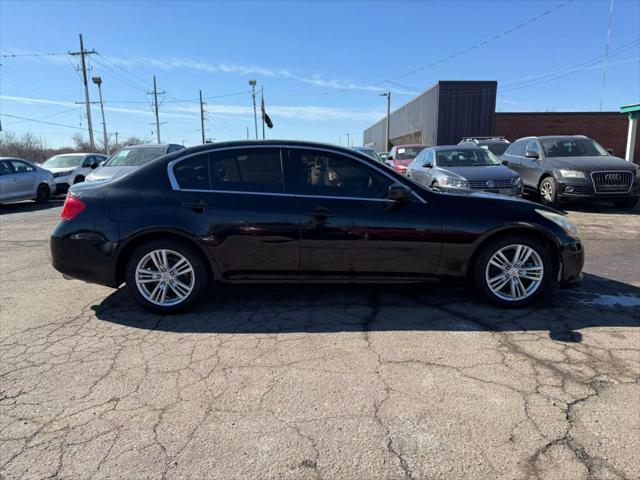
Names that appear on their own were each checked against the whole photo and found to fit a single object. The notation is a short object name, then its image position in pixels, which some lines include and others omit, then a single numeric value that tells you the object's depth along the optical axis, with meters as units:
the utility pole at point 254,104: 44.03
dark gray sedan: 9.45
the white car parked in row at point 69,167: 15.91
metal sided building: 32.81
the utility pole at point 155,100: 56.69
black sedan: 4.12
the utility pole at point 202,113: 59.82
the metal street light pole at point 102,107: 41.99
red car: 17.38
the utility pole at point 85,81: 39.41
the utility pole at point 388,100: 42.10
